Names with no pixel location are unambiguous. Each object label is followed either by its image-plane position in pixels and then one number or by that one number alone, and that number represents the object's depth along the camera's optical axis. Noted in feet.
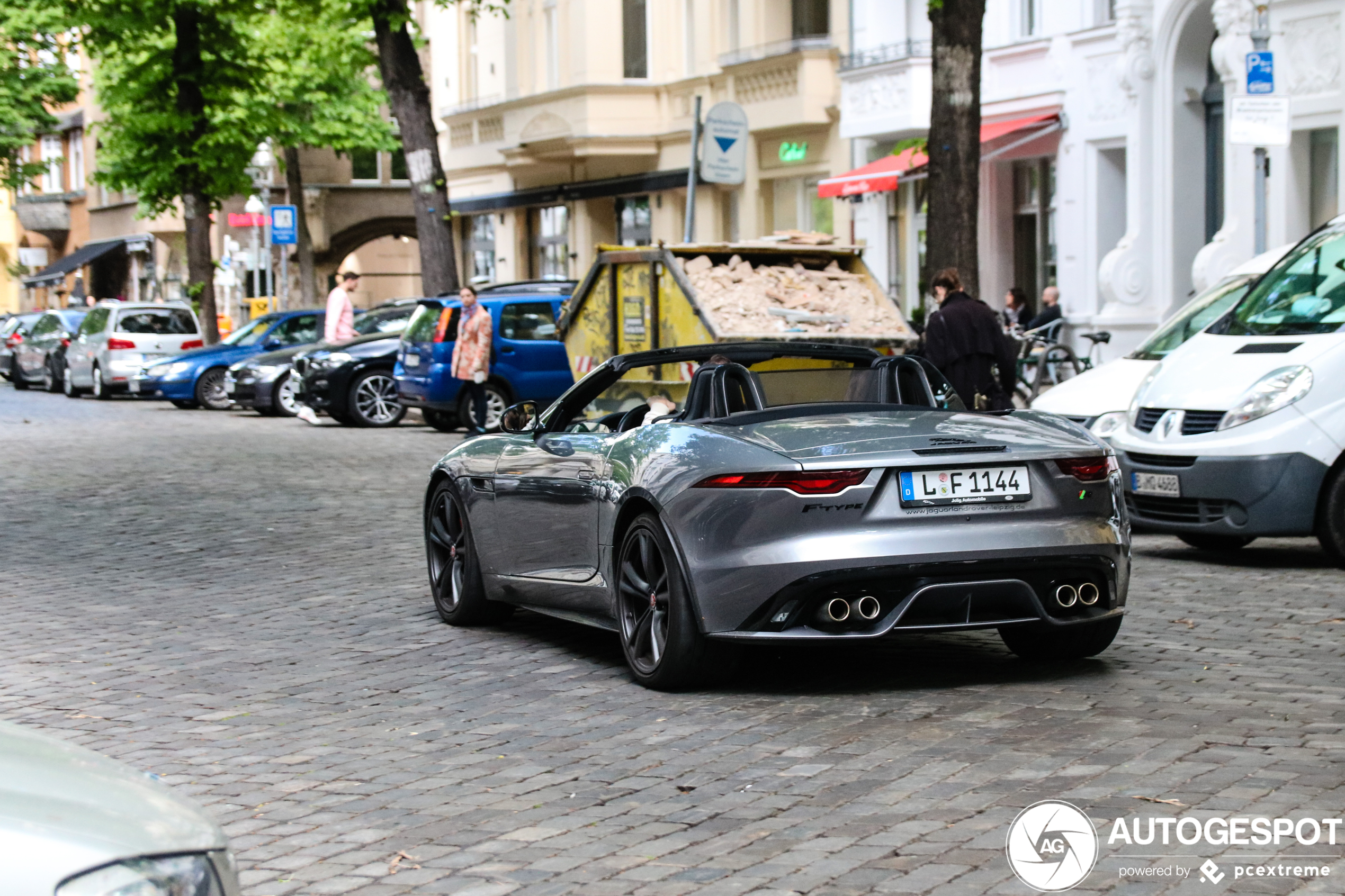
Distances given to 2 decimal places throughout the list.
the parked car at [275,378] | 93.86
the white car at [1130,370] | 42.19
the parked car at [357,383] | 84.17
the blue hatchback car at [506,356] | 75.87
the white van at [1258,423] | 34.14
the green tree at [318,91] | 155.63
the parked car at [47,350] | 131.54
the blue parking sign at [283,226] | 125.29
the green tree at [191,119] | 129.90
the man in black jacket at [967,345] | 51.37
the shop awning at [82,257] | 233.76
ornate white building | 74.84
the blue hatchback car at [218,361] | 101.91
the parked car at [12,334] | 144.66
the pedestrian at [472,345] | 73.77
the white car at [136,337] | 114.73
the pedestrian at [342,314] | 90.99
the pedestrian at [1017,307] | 92.07
